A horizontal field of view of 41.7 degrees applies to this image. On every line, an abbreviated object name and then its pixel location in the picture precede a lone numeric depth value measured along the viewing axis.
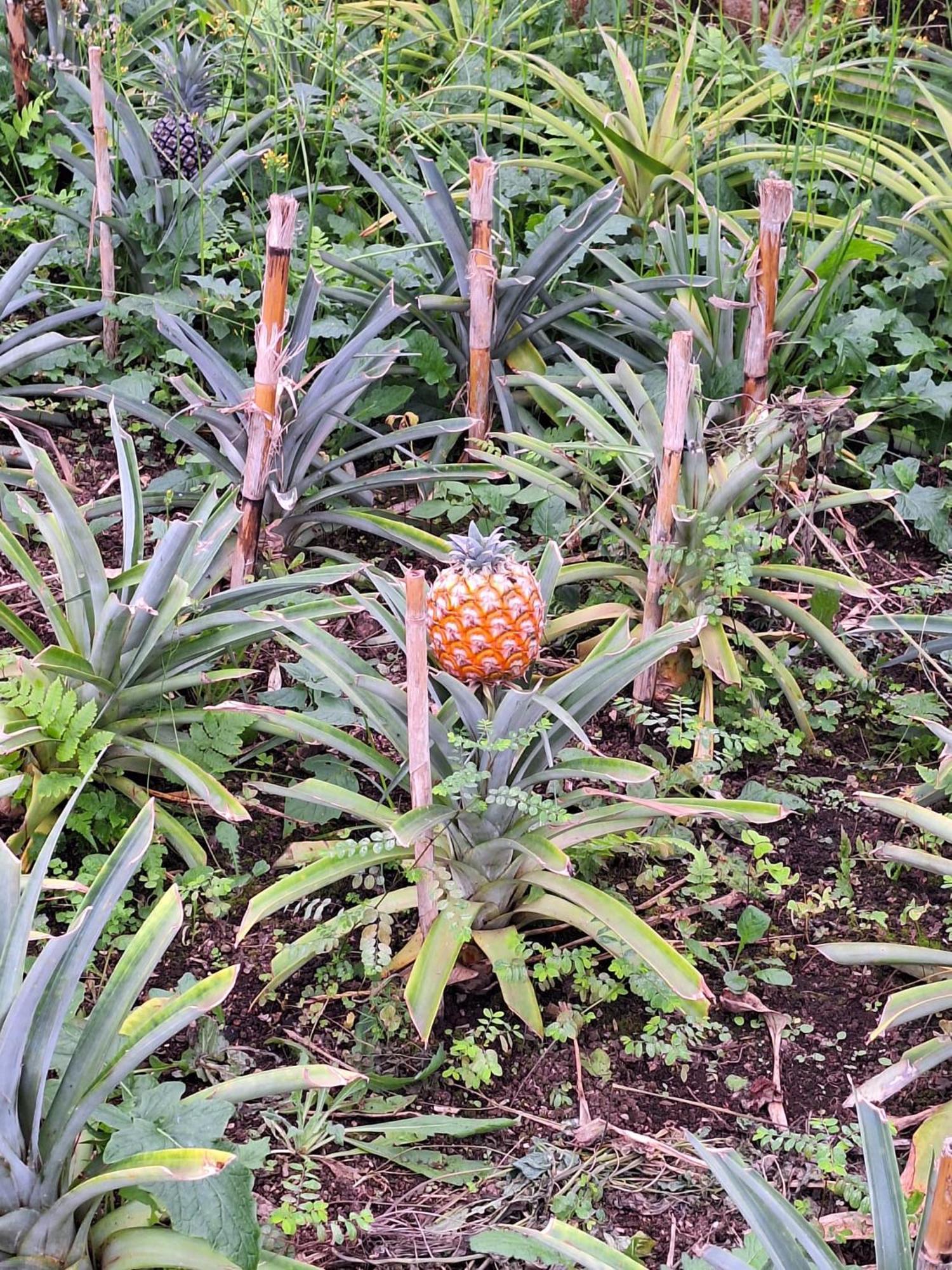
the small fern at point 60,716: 2.17
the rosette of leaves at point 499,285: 3.18
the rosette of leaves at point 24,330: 3.19
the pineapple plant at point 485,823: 1.92
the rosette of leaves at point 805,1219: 1.29
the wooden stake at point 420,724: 1.81
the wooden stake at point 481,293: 2.94
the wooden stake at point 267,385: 2.52
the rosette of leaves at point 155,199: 3.46
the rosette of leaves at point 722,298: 3.17
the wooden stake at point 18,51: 3.92
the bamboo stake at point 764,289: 2.76
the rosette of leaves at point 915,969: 1.83
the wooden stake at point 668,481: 2.35
